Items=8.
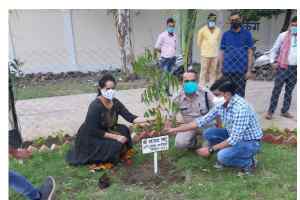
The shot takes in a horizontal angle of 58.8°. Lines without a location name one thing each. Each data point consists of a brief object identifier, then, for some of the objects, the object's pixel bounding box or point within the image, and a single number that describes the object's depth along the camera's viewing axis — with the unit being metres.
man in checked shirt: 2.43
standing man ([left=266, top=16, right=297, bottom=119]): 3.51
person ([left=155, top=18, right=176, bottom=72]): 5.12
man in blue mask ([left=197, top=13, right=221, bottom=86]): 4.94
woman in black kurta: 2.67
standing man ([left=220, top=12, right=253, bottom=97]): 3.79
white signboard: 2.46
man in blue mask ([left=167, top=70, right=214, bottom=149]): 2.81
